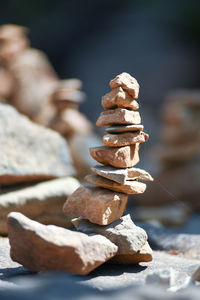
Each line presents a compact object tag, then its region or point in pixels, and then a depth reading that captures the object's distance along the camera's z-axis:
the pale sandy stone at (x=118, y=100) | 2.34
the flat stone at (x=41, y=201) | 3.06
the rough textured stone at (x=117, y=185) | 2.31
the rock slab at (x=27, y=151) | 3.16
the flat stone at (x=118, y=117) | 2.32
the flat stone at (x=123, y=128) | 2.33
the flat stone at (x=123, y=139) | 2.31
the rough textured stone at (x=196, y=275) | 1.99
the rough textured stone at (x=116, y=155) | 2.33
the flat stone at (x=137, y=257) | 2.31
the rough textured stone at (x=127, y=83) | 2.36
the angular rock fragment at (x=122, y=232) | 2.25
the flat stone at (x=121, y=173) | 2.26
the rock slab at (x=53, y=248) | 1.96
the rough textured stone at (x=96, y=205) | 2.28
